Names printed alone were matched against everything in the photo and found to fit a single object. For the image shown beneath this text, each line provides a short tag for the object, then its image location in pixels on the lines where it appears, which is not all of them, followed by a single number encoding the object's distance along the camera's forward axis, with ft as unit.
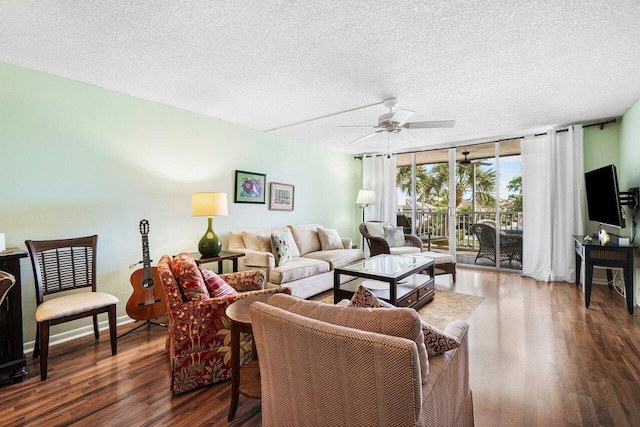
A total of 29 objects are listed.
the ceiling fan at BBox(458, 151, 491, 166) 18.20
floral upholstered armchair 5.96
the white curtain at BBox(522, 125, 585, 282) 13.82
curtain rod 13.35
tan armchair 2.74
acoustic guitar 8.97
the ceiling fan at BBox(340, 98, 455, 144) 10.10
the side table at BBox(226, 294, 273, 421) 5.10
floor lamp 17.66
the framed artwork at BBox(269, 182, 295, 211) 15.11
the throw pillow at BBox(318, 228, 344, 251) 15.35
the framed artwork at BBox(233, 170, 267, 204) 13.47
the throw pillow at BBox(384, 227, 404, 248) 16.20
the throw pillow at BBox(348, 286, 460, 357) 3.84
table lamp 10.46
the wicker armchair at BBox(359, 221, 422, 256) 14.89
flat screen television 10.41
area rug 9.80
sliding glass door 16.78
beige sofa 11.16
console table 10.15
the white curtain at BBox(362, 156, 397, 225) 19.70
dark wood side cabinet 6.47
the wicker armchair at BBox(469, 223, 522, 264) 16.47
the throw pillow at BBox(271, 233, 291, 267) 12.09
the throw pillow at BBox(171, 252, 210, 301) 6.08
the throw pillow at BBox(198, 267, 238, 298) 6.55
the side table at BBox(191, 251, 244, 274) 10.08
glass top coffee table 9.65
